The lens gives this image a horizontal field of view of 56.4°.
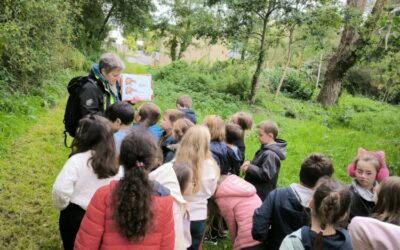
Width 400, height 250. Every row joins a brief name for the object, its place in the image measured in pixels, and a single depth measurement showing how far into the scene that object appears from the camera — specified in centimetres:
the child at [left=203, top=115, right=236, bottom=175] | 412
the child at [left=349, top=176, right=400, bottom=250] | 199
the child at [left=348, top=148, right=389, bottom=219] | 340
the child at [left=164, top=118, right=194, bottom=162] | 399
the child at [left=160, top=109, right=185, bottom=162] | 453
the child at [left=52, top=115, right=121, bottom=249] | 281
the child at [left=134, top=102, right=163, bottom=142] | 439
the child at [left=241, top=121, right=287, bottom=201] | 404
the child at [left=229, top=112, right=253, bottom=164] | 489
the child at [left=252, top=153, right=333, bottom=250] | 304
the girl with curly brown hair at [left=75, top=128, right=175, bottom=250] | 227
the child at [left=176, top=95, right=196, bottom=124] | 554
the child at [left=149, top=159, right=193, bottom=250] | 286
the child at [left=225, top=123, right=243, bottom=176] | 431
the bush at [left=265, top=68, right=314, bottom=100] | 2025
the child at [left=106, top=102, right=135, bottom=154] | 386
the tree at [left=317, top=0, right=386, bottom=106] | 1316
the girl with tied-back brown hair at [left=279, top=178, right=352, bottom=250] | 244
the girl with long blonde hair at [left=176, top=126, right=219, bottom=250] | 345
